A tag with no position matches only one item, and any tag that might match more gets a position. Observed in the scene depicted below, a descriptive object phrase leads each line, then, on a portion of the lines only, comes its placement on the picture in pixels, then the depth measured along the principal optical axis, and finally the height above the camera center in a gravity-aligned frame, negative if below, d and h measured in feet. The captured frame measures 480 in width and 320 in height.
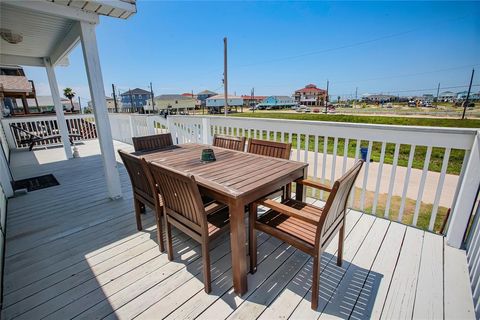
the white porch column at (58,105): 17.29 +0.55
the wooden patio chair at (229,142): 9.10 -1.51
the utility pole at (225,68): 35.01 +6.97
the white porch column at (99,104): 8.92 +0.30
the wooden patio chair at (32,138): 22.09 -2.75
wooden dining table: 4.75 -1.82
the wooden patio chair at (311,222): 4.23 -2.86
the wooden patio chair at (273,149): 7.35 -1.58
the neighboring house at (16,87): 26.14 +3.25
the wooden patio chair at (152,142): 9.16 -1.46
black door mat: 12.32 -4.33
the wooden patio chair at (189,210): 4.63 -2.56
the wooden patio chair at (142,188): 6.24 -2.56
